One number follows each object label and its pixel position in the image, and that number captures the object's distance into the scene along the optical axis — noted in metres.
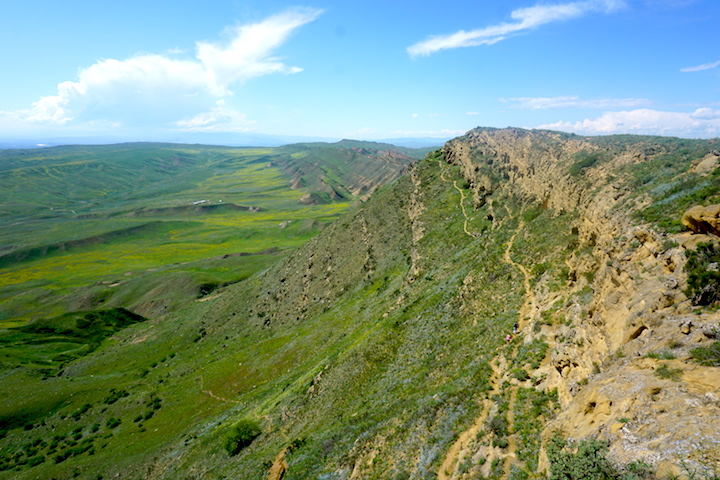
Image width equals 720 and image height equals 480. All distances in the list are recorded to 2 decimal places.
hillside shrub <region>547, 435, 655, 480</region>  9.86
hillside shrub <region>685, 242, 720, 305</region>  13.99
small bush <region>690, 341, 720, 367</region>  11.75
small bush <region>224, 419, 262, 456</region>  33.53
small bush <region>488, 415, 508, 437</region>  17.05
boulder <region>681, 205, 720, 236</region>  15.18
